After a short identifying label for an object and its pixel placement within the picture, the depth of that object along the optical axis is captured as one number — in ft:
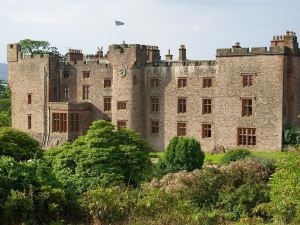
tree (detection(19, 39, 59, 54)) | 294.05
